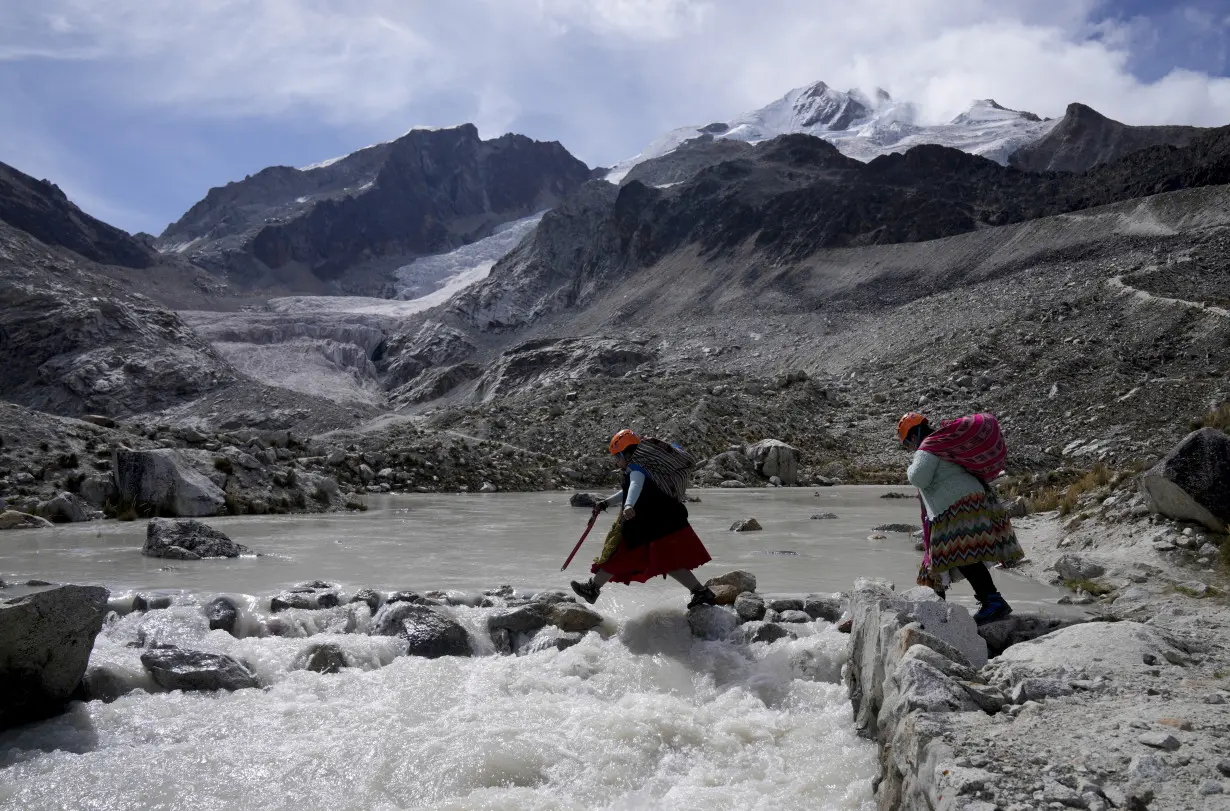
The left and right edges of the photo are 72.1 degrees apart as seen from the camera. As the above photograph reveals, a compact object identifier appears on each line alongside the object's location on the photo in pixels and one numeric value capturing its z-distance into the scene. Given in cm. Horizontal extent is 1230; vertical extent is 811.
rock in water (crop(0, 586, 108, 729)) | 499
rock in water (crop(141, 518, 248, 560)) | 1007
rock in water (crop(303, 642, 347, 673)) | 600
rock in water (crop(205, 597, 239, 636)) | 677
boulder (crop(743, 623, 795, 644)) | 612
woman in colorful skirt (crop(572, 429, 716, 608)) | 664
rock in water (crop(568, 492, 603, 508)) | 1834
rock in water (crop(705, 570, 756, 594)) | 718
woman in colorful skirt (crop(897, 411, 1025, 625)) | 564
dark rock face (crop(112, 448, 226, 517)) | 1440
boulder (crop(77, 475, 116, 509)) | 1481
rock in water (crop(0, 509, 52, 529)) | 1309
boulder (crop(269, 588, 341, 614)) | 710
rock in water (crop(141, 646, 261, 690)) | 563
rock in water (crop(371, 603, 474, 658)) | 633
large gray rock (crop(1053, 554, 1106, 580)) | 754
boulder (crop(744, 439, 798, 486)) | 2575
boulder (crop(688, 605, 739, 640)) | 640
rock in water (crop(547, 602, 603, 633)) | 654
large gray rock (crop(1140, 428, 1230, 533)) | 739
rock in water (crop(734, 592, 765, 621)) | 657
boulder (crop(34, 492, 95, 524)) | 1398
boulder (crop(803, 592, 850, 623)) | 658
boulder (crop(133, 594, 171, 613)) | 700
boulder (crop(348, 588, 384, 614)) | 727
